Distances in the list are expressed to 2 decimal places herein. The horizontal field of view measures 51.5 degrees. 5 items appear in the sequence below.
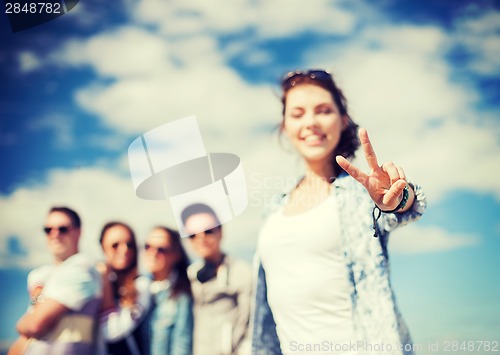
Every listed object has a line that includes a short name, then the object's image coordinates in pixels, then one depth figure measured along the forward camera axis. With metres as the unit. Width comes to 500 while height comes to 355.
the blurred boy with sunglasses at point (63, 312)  1.71
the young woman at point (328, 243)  1.46
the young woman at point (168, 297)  1.76
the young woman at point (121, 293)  1.77
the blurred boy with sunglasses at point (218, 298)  1.76
